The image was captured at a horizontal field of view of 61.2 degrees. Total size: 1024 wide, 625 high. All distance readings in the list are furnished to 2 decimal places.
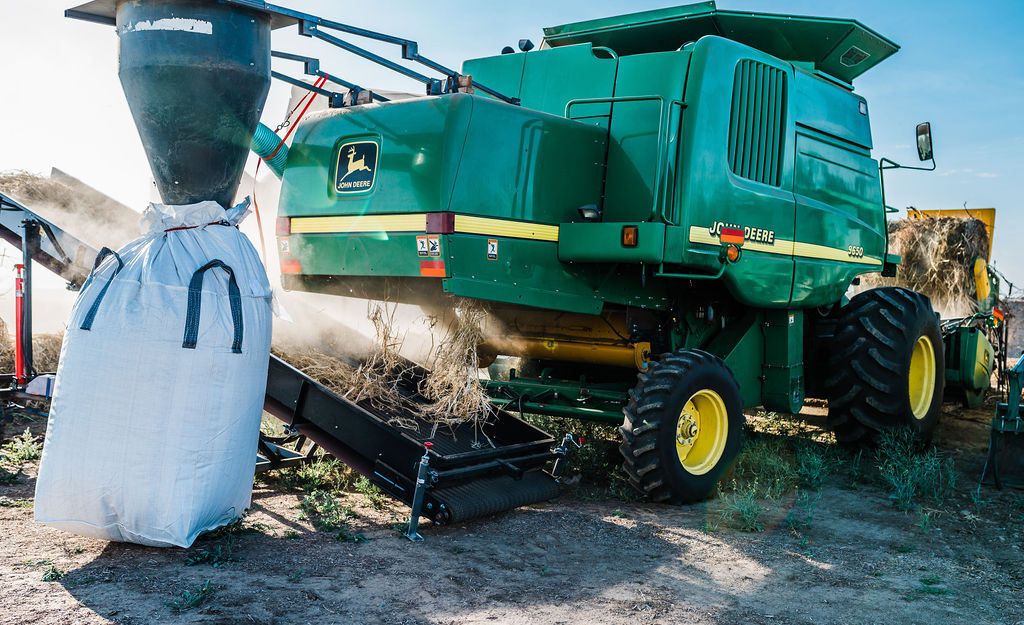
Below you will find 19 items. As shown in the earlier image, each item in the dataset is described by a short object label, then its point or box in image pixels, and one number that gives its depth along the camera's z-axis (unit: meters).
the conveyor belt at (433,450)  4.49
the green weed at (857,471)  6.18
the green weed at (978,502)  5.36
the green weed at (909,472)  5.53
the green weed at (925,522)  4.92
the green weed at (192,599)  3.22
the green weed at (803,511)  4.97
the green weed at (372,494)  4.98
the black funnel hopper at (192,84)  4.04
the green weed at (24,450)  5.60
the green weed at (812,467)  5.97
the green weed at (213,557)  3.74
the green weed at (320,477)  5.29
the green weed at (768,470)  5.74
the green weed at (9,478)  5.03
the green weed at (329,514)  4.31
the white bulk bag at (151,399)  3.68
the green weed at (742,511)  4.86
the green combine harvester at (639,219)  4.80
